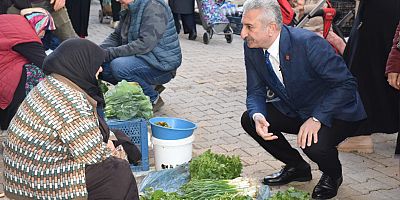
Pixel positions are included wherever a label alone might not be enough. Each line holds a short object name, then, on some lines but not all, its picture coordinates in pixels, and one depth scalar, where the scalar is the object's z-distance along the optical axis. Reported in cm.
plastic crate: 473
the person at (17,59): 505
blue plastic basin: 457
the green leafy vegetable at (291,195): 384
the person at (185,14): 1124
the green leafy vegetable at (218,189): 395
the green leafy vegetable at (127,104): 484
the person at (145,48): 576
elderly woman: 318
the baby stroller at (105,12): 1333
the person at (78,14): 820
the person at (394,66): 430
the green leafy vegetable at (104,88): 552
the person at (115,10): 1182
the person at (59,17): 614
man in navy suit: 402
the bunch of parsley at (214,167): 423
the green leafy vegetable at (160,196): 386
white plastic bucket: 458
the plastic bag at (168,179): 438
